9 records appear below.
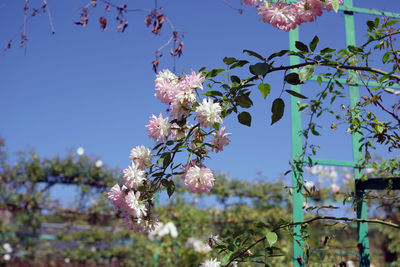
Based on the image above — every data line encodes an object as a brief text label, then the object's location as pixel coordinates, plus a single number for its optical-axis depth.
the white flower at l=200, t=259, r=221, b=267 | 1.43
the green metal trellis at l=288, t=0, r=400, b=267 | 2.35
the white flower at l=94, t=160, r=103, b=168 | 5.48
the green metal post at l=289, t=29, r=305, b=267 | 2.33
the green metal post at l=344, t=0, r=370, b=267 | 2.41
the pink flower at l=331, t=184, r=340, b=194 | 5.26
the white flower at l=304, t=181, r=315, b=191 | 2.41
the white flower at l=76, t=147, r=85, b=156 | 5.53
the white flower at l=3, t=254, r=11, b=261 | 5.38
